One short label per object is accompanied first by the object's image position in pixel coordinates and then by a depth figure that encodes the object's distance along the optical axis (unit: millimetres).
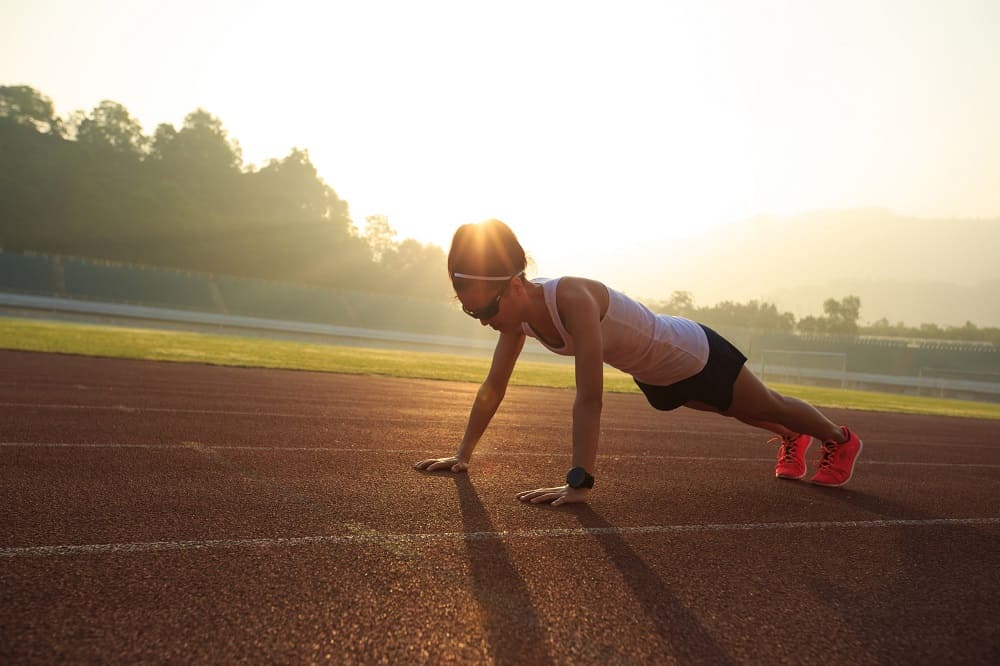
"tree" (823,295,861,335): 152750
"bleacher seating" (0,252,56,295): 43812
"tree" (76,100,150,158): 77562
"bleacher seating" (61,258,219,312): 45469
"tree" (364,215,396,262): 117000
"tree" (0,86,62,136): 76062
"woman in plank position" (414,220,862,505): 3801
